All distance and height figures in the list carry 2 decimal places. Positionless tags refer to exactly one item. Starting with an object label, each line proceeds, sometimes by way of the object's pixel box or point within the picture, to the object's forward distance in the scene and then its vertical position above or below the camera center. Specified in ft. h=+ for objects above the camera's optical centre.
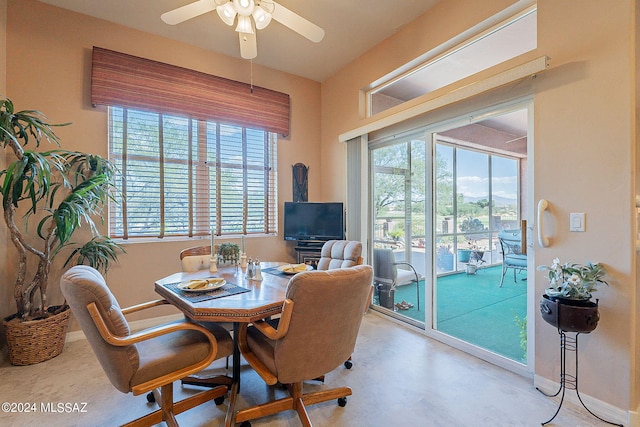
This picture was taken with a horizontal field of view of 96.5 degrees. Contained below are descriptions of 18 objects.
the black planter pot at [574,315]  5.58 -2.01
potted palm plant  7.39 -0.21
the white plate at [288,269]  7.88 -1.56
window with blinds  10.52 +1.56
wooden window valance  9.90 +4.80
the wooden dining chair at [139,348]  4.41 -2.52
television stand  12.50 -1.69
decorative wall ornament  13.99 +1.58
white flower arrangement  5.77 -1.35
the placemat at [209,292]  5.69 -1.65
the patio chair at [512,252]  8.26 -1.19
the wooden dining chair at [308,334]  4.72 -2.13
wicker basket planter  7.92 -3.52
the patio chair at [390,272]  11.60 -2.43
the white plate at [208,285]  5.99 -1.56
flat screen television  12.73 -0.32
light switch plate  6.27 -0.17
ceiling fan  6.75 +4.86
